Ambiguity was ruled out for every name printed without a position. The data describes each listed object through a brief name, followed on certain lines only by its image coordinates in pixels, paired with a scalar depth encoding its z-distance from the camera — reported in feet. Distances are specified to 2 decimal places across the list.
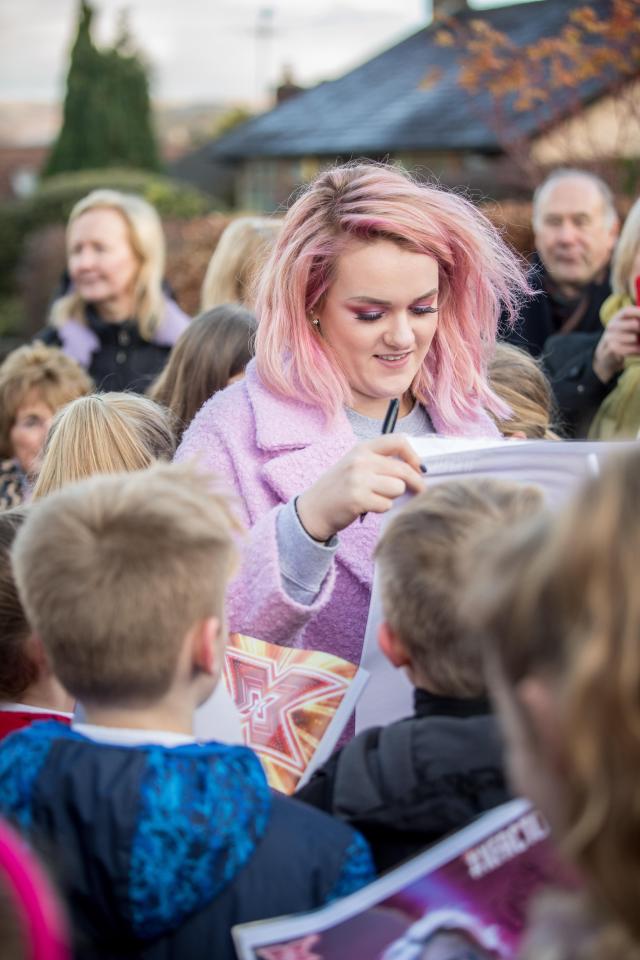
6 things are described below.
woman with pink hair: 8.36
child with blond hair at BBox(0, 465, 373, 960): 5.26
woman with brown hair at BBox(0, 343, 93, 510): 14.75
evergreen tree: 114.11
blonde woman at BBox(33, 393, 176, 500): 9.66
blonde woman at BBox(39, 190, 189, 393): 19.29
